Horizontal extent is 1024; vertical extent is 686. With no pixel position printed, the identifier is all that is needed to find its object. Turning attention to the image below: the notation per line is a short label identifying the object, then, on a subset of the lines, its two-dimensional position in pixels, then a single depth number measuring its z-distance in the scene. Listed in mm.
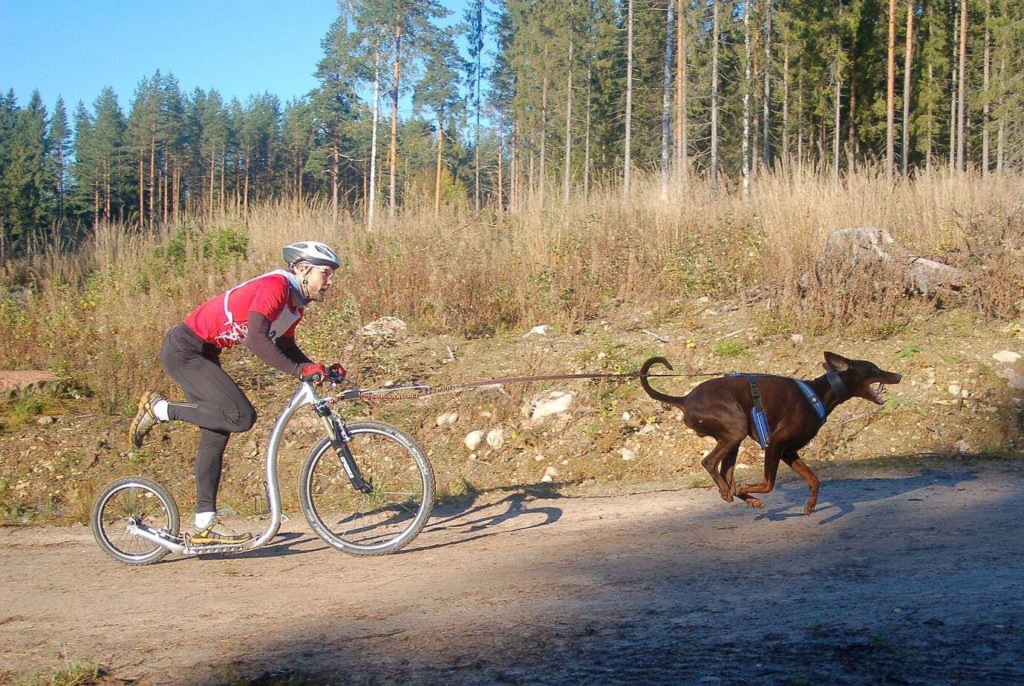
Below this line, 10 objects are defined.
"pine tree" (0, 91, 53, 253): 53478
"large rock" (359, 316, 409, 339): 11477
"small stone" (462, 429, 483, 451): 9057
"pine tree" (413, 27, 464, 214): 35594
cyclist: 5609
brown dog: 5867
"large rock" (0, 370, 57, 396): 9922
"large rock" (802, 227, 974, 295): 10273
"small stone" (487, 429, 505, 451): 9055
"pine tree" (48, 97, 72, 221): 67312
